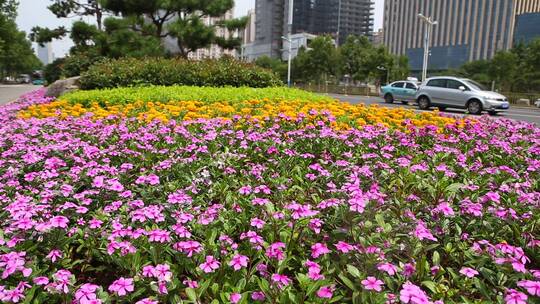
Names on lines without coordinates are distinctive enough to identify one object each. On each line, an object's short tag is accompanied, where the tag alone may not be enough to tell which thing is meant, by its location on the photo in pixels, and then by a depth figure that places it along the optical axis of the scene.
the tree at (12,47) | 29.31
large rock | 10.77
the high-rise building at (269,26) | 85.81
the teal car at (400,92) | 20.97
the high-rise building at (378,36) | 123.66
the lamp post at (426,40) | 29.75
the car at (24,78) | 68.38
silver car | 15.03
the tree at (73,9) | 22.68
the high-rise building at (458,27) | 86.56
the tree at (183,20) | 17.52
